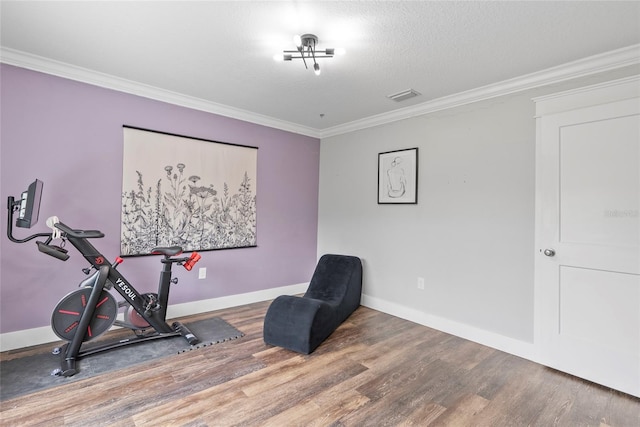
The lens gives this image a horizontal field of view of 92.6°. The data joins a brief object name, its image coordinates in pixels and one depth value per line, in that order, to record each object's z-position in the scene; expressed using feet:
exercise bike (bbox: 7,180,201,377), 7.33
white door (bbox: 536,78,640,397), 7.14
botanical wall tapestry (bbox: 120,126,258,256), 10.23
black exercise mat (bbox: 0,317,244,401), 6.82
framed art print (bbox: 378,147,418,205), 11.61
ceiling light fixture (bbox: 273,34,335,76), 6.92
